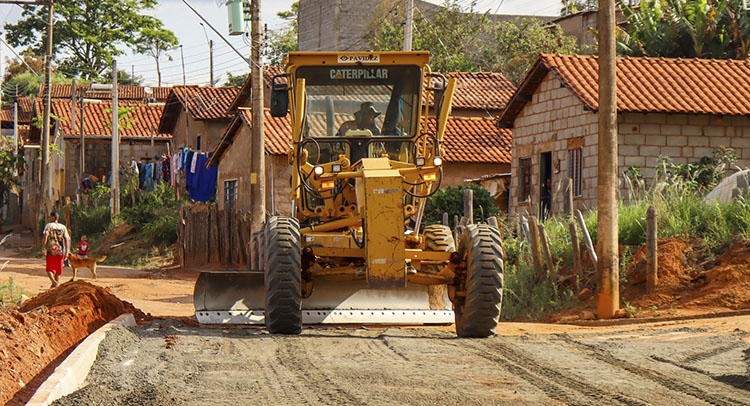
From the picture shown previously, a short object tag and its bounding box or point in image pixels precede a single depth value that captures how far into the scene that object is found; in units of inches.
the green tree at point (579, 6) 2284.6
